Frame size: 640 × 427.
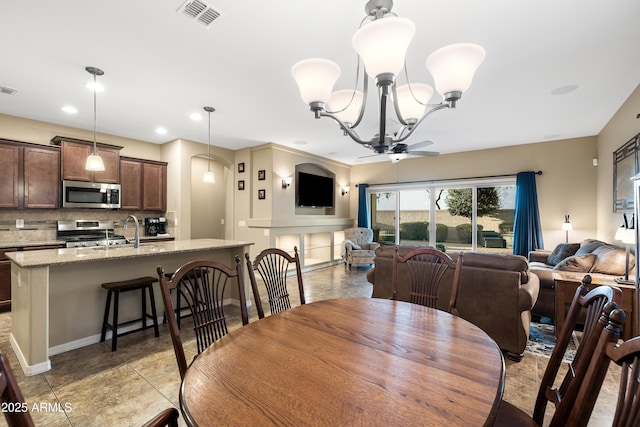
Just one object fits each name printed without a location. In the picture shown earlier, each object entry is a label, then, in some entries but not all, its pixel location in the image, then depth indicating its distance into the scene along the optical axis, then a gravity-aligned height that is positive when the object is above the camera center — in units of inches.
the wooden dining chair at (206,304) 56.1 -19.6
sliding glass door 246.7 -4.4
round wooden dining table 32.5 -22.4
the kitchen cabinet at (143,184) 204.5 +19.6
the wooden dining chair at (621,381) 27.3 -17.1
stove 181.5 -14.4
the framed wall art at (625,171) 129.7 +19.6
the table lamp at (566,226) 202.5 -9.6
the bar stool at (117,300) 108.2 -35.0
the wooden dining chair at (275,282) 78.8 -19.4
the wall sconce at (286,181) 236.6 +24.4
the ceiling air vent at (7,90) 130.0 +54.3
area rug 107.8 -51.3
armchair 259.9 -31.5
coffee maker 217.0 -10.9
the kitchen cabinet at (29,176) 158.2 +20.1
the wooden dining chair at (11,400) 23.7 -15.7
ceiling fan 144.0 +31.5
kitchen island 93.7 -29.1
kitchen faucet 131.7 -13.1
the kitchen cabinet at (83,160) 175.8 +32.4
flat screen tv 258.3 +20.0
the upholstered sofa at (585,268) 126.7 -25.1
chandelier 57.2 +32.9
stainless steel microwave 177.3 +10.5
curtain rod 233.4 +29.0
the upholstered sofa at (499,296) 100.5 -29.9
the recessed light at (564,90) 128.5 +54.6
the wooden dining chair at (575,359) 36.1 -20.0
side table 104.7 -30.7
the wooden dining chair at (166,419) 30.7 -22.6
